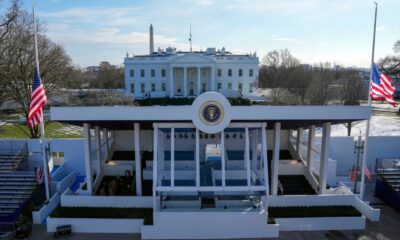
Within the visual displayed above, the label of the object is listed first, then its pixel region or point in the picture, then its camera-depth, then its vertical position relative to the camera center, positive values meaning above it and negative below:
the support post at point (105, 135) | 18.90 -3.39
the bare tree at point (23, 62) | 24.45 +2.28
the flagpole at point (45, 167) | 14.77 -4.52
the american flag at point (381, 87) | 14.61 +0.00
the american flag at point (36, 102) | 13.92 -0.83
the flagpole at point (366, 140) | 15.00 -2.96
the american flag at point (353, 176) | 18.08 -5.86
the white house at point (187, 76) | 57.81 +2.11
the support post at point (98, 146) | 16.88 -3.66
